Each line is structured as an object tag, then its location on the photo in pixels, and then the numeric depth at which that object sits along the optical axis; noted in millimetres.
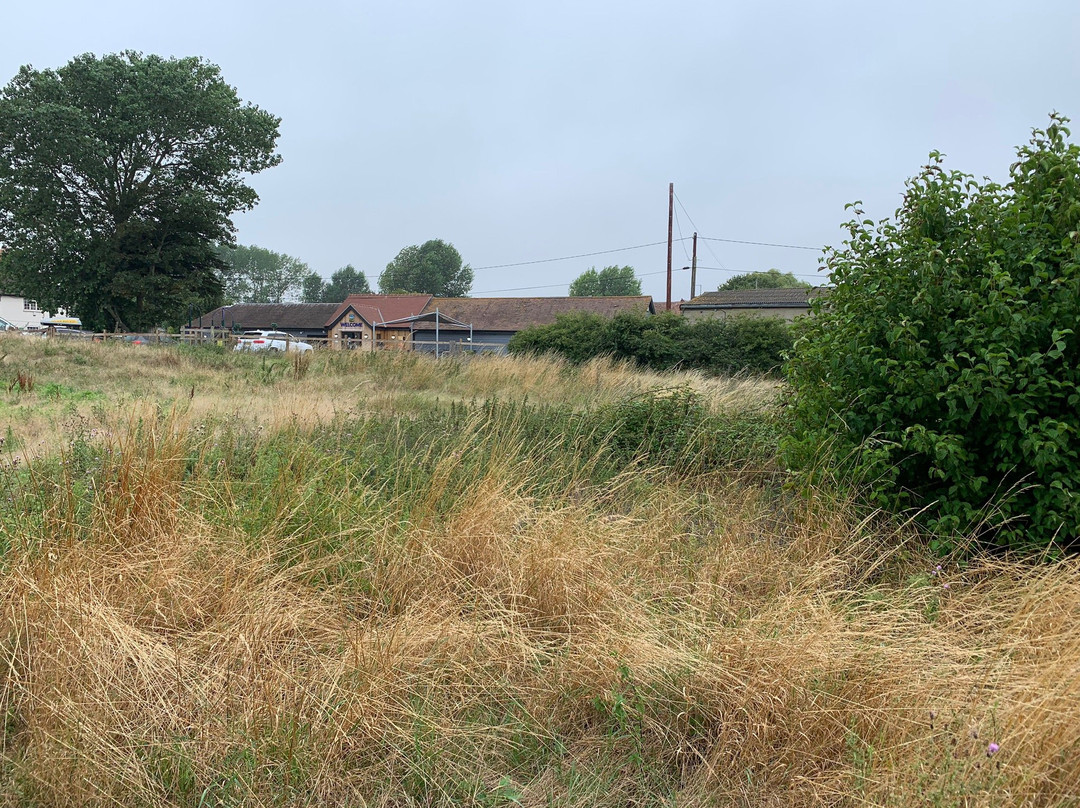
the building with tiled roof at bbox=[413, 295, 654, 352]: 45781
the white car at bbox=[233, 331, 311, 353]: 21291
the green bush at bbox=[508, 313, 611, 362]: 19938
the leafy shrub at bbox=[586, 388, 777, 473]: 5660
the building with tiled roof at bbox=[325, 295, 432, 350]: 55000
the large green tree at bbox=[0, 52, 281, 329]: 30797
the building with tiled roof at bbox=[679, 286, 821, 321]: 32406
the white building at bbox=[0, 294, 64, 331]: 58688
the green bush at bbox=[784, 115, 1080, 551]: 3436
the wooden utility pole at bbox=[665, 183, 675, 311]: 32062
